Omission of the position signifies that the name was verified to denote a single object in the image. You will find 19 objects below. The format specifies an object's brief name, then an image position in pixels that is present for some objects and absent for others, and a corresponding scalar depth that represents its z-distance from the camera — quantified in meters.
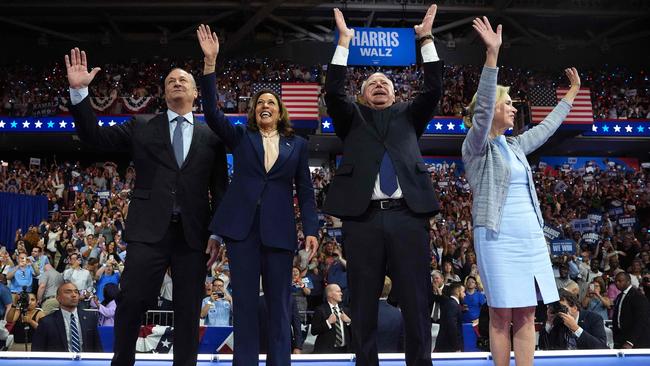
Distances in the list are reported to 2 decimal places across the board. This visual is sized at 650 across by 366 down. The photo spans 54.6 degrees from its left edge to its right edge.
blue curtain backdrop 15.03
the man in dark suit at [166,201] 3.04
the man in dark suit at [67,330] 5.66
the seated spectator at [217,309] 7.54
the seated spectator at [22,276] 9.71
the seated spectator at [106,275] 9.30
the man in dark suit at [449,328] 6.41
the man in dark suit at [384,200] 2.89
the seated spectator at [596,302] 8.82
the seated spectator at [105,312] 8.01
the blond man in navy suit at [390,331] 5.89
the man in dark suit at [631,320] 6.58
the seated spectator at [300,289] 8.59
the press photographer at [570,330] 5.79
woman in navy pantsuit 3.00
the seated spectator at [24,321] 7.97
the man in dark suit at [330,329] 6.34
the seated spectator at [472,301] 8.21
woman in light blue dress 2.99
